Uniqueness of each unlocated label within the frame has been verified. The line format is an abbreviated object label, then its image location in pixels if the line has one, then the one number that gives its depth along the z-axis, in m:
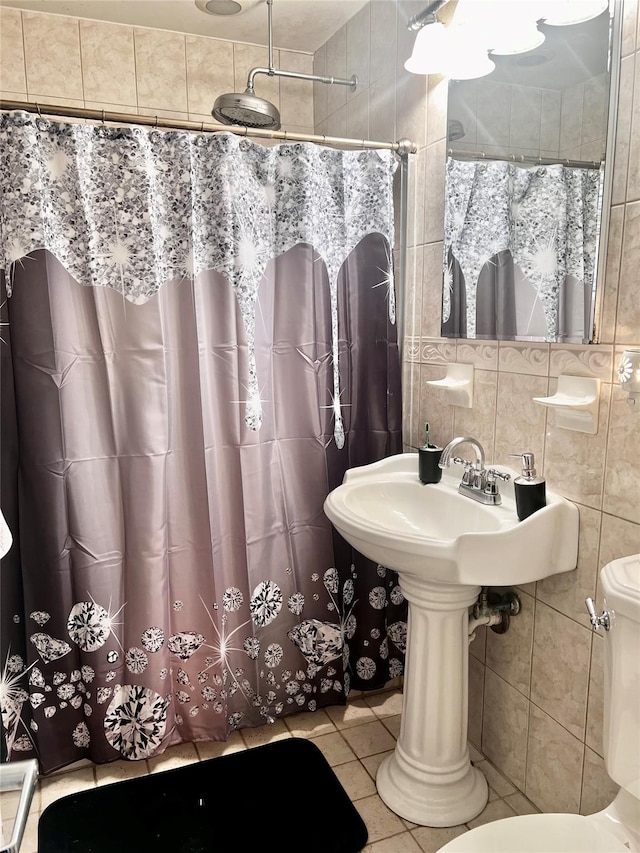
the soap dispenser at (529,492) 1.54
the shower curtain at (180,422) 1.73
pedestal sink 1.47
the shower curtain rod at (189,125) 1.63
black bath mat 1.67
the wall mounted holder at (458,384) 1.88
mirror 1.42
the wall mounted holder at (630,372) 1.29
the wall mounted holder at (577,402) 1.45
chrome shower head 2.02
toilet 1.16
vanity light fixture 1.48
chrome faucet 1.69
